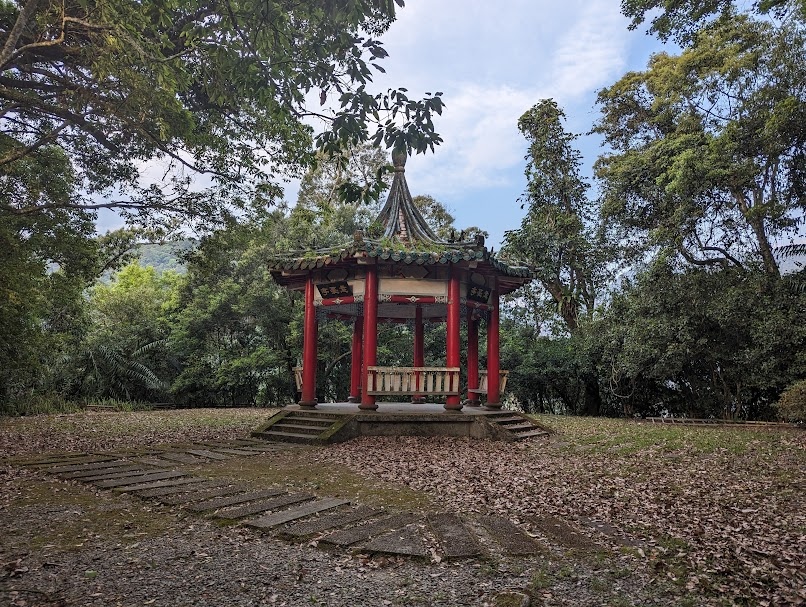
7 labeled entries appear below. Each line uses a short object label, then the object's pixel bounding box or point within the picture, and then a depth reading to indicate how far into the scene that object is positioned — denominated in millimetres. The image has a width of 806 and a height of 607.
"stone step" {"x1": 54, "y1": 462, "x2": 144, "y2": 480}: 6480
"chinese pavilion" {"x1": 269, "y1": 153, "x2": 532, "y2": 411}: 10789
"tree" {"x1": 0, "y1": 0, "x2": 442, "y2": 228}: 4641
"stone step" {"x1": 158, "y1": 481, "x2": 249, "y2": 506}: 5235
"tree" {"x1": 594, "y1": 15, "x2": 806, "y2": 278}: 13875
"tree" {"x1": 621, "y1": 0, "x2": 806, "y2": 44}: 12109
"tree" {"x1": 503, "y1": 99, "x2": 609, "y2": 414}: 20047
